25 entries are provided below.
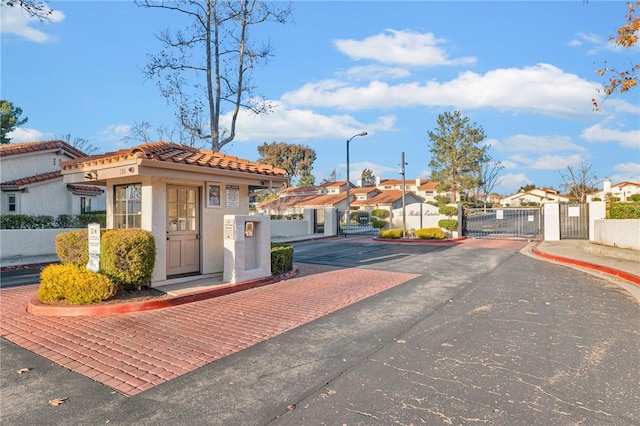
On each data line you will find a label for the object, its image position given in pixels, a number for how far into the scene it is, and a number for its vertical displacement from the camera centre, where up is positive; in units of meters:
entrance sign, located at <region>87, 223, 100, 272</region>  7.40 -0.57
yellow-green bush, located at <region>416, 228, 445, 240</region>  23.11 -1.15
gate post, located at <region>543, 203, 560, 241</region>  21.64 -0.42
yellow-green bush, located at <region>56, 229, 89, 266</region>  8.05 -0.59
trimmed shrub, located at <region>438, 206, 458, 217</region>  25.10 +0.29
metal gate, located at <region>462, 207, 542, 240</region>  24.06 -1.22
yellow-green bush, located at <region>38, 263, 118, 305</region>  6.88 -1.22
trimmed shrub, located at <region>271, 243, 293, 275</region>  10.20 -1.16
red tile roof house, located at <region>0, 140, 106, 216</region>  19.62 +1.77
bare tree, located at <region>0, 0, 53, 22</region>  8.69 +4.84
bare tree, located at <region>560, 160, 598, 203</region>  35.49 +2.40
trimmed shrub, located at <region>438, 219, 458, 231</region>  24.27 -0.59
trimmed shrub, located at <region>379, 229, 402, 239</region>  24.22 -1.17
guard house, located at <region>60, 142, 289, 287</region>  7.95 +0.48
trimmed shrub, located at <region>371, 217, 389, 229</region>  32.88 -0.65
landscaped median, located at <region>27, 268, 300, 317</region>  6.65 -1.57
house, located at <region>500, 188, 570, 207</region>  86.77 +4.12
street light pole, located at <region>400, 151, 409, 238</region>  23.95 +2.71
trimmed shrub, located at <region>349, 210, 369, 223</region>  42.94 -0.05
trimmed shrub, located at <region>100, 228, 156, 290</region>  7.24 -0.72
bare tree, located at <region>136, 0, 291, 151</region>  19.42 +8.12
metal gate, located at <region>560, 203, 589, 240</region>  20.89 -0.43
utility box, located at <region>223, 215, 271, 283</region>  8.70 -0.73
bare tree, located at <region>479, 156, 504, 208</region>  67.75 +5.19
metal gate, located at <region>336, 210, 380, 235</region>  28.81 -1.19
